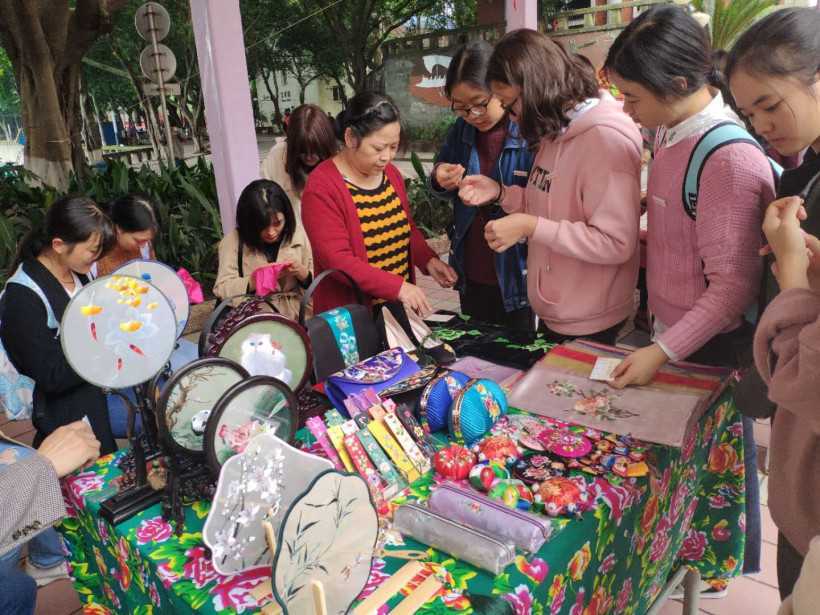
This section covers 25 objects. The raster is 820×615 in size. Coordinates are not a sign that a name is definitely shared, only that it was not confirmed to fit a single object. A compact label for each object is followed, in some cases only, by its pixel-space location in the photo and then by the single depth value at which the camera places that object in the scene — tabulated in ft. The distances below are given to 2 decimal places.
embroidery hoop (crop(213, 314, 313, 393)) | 4.45
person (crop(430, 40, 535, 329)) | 6.99
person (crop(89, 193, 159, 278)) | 8.63
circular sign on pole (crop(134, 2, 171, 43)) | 20.94
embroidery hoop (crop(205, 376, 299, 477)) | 3.67
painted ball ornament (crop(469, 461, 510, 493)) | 4.04
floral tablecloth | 3.39
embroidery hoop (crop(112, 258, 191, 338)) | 4.42
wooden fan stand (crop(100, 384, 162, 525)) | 4.04
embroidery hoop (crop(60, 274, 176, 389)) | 3.68
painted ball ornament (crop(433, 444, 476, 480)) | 4.19
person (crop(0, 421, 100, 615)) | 3.94
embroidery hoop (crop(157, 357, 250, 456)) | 3.76
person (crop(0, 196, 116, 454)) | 6.38
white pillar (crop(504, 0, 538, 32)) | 18.70
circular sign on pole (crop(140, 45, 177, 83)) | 21.86
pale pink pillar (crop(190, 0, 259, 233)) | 12.16
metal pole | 20.97
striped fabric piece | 5.10
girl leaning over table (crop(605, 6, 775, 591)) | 4.50
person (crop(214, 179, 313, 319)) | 8.10
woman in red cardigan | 6.68
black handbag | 5.53
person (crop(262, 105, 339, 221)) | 9.87
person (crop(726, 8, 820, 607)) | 3.03
